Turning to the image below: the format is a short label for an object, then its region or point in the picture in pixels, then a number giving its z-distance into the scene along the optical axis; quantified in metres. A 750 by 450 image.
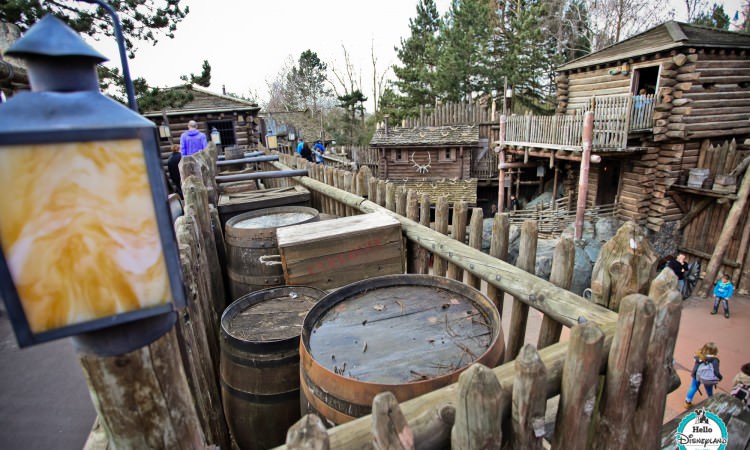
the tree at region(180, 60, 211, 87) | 20.47
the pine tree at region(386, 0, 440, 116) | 30.12
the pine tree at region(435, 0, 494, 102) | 26.34
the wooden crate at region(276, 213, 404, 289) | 2.93
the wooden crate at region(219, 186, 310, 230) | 4.75
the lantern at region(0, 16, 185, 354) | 0.71
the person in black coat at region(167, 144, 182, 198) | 7.71
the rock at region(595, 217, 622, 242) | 15.79
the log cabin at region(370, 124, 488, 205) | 24.17
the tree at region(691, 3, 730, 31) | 26.23
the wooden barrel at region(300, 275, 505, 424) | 1.56
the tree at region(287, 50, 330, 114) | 48.25
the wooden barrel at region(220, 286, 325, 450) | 2.21
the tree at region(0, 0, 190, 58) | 8.25
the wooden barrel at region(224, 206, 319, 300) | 3.41
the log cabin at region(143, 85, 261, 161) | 19.53
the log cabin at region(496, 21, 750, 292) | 13.31
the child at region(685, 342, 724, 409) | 6.73
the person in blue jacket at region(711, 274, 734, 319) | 10.64
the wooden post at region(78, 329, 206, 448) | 0.93
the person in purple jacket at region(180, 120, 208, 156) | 7.58
